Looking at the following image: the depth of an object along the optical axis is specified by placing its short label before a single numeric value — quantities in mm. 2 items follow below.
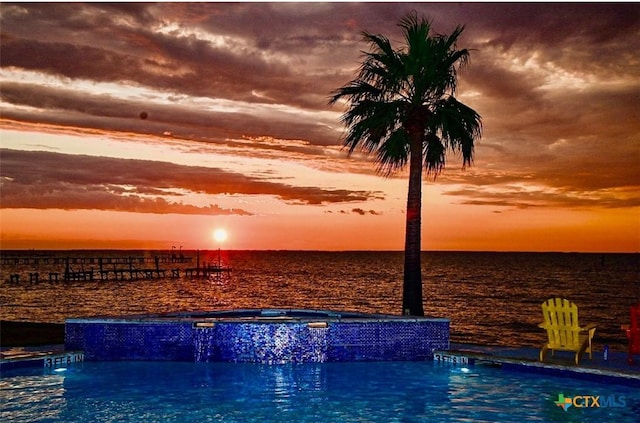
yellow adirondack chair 13031
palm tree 18203
